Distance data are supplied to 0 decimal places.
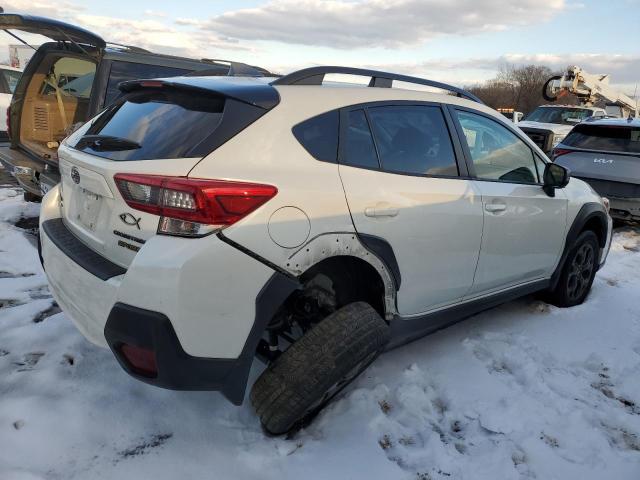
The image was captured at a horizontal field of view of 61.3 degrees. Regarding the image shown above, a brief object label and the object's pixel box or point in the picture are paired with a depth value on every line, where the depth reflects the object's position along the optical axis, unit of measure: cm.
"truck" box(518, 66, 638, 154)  1287
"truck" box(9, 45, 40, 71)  1980
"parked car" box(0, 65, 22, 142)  947
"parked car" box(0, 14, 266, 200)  525
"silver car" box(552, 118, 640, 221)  705
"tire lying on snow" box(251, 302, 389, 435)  234
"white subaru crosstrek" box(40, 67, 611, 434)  212
